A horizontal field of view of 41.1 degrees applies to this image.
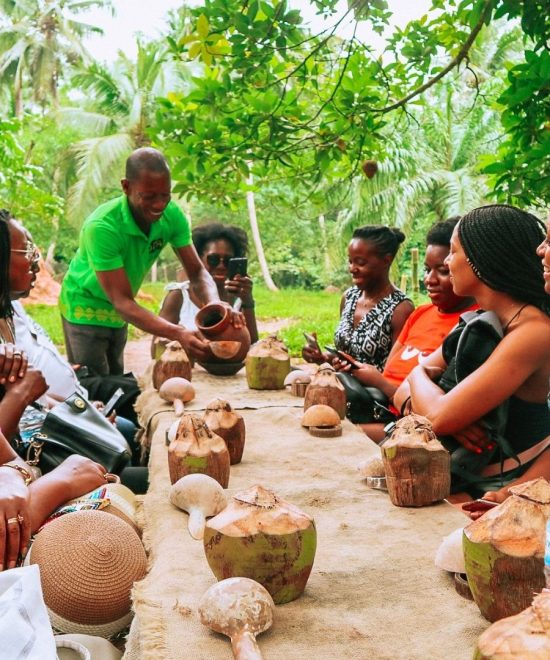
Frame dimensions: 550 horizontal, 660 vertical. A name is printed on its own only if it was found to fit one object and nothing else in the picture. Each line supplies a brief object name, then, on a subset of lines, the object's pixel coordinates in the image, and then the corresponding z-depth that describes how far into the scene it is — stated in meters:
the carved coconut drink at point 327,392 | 3.09
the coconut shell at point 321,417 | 2.92
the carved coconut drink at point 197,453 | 2.21
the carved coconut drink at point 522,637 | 0.99
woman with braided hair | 2.21
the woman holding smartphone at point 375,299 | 4.14
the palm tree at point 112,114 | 20.12
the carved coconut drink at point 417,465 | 2.01
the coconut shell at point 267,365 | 3.79
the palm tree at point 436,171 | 16.41
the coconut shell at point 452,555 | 1.55
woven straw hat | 1.64
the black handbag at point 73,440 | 2.51
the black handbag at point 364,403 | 3.52
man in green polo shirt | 4.22
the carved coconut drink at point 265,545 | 1.47
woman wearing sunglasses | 4.81
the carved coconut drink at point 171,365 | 3.83
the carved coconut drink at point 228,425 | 2.49
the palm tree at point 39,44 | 25.53
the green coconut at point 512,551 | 1.32
